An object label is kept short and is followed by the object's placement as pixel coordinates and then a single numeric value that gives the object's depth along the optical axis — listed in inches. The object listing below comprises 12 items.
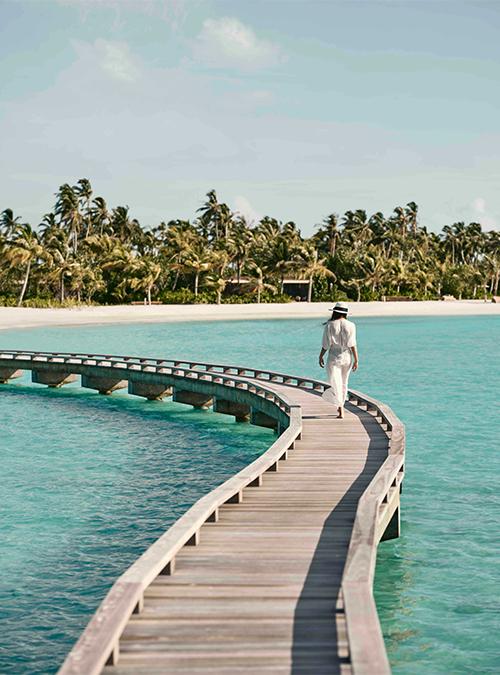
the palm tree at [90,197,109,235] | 4616.1
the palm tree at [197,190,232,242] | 4790.8
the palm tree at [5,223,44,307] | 3201.3
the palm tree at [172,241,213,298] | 3695.9
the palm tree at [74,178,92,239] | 4537.4
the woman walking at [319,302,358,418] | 608.1
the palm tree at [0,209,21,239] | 4014.8
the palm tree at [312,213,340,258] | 4810.5
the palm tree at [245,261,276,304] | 3848.4
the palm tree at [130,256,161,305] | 3535.9
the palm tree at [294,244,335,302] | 3939.5
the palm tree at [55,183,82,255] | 4335.6
